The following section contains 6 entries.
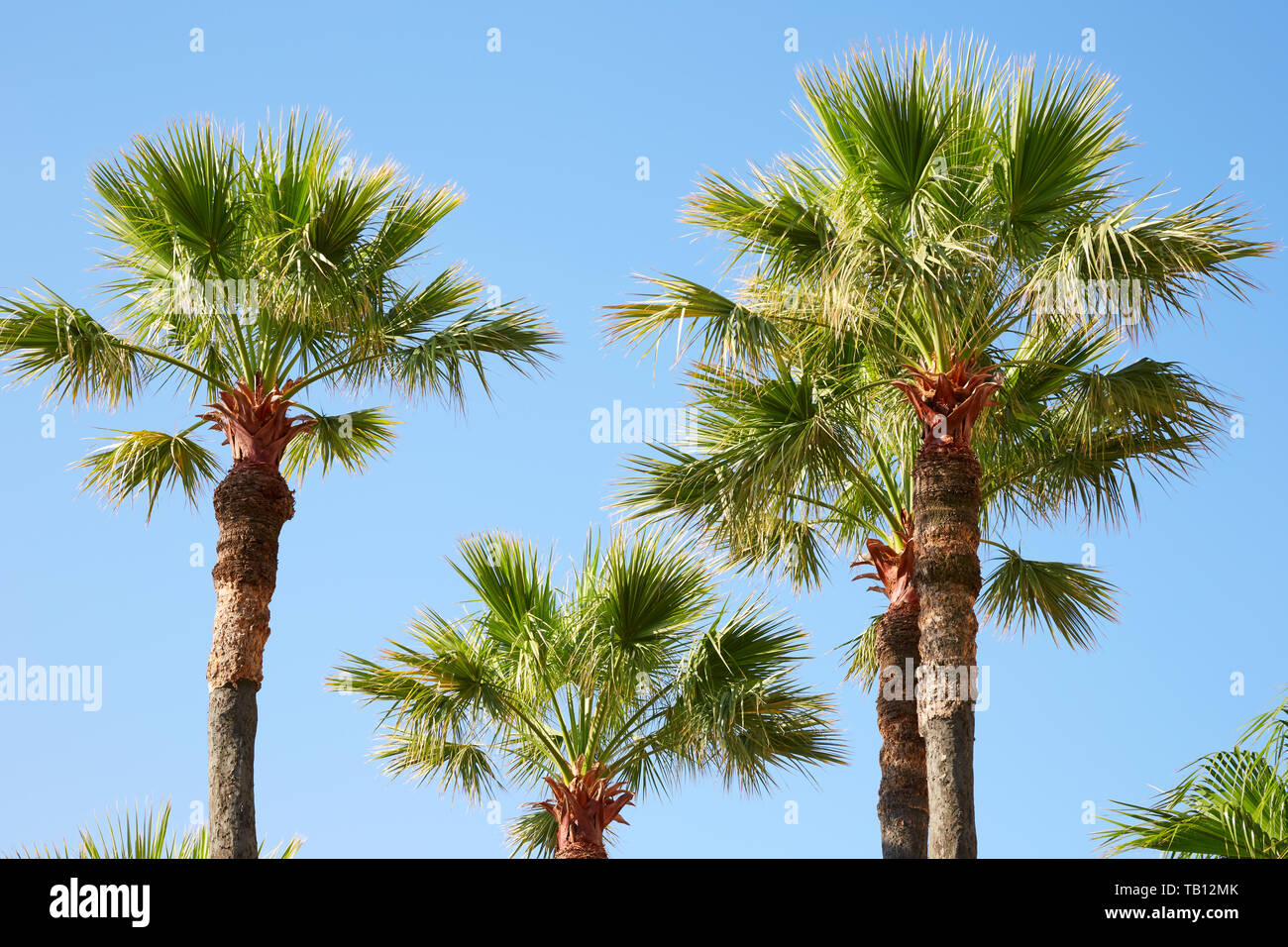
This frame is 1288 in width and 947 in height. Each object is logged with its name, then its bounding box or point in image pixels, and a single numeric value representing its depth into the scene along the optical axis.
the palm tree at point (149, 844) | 10.20
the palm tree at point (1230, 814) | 7.07
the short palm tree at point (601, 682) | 13.01
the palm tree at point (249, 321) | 11.56
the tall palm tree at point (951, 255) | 10.45
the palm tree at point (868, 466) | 11.70
